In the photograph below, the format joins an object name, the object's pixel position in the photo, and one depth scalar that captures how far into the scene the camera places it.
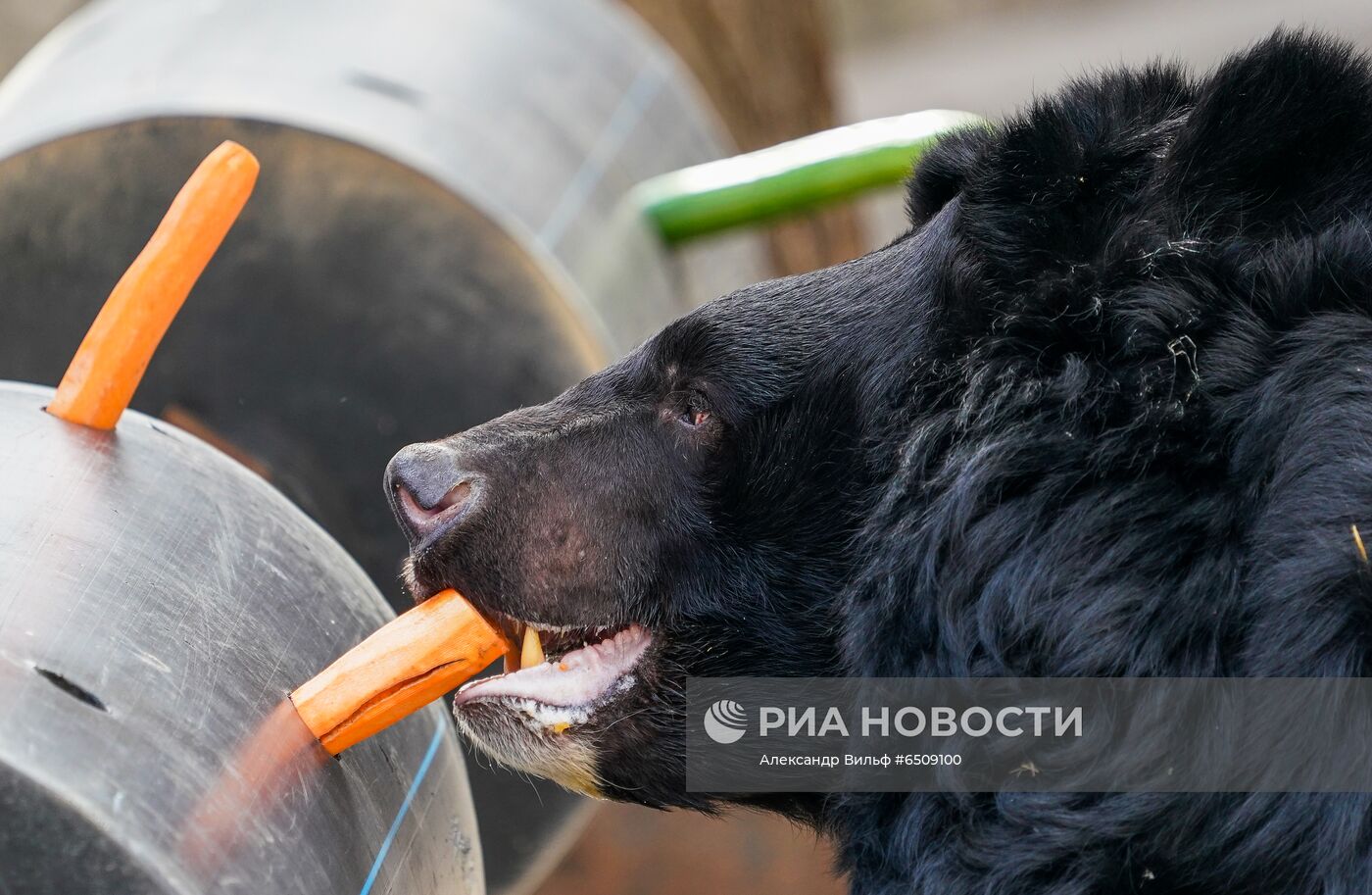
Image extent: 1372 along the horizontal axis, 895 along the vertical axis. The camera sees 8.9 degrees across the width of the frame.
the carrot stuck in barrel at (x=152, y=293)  3.63
